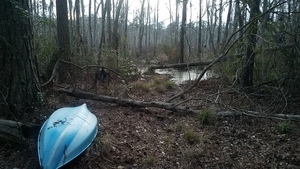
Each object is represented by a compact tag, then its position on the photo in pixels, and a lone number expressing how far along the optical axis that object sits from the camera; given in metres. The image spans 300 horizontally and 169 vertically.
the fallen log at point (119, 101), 5.12
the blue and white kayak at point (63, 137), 2.64
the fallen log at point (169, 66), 11.85
